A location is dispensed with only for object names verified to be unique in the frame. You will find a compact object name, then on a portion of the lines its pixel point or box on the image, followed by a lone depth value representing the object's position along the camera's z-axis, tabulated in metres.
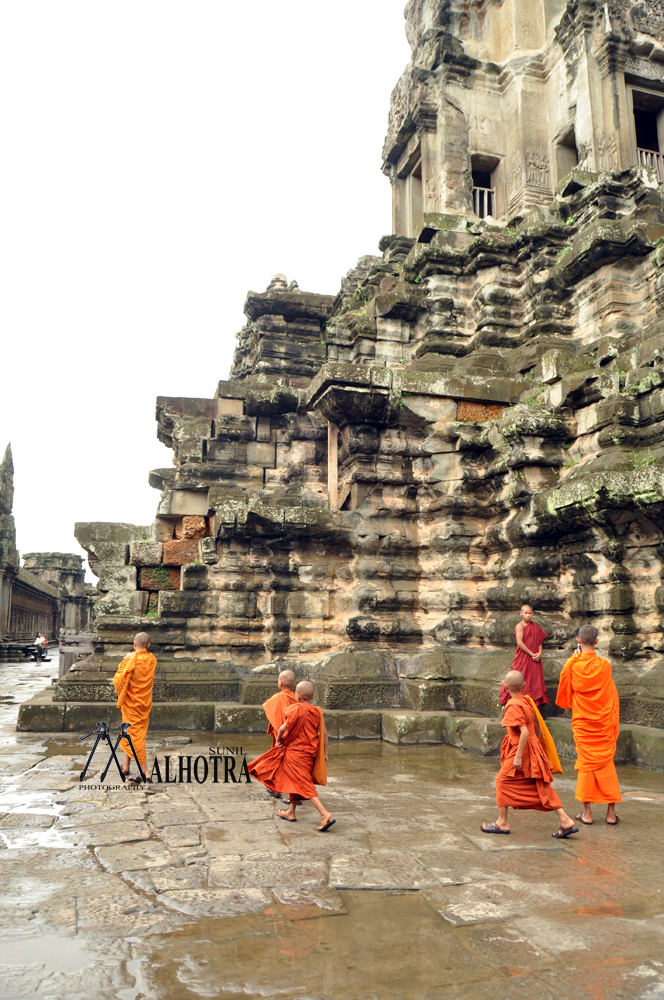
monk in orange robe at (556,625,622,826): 5.06
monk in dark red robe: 7.21
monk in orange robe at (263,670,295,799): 5.81
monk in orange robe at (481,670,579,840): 4.75
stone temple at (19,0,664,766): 7.82
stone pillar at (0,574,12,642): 26.62
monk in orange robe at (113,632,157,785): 6.63
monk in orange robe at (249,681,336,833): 5.12
